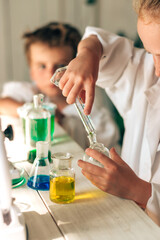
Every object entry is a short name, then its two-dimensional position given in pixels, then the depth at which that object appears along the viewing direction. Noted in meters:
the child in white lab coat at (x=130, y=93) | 0.72
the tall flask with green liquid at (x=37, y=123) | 0.95
